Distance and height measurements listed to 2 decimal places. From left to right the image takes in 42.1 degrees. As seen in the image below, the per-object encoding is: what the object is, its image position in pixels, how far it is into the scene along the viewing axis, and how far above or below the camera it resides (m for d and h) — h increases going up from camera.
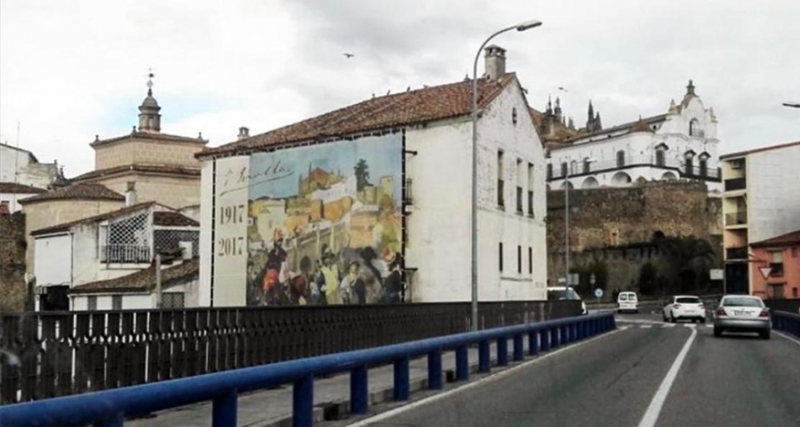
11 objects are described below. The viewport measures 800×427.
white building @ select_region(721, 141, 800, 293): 81.19 +6.06
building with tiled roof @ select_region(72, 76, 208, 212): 69.81 +7.70
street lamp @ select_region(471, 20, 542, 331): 25.48 +2.66
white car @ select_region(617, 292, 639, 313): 73.88 -1.69
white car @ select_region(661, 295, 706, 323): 55.91 -1.69
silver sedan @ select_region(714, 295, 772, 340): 34.94 -1.26
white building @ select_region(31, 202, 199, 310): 50.38 +1.20
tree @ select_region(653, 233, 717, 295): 90.88 +1.37
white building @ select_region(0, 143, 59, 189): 85.50 +9.03
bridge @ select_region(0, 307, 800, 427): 7.86 -1.70
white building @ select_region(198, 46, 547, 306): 40.56 +3.34
